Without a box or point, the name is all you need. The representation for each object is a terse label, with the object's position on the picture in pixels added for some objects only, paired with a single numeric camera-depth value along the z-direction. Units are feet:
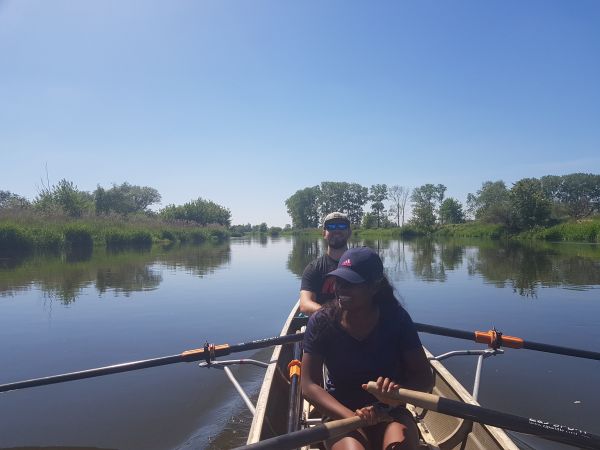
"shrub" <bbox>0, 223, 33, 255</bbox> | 63.17
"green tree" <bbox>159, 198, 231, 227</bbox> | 196.85
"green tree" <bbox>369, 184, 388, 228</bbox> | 291.75
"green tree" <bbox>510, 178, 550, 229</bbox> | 147.54
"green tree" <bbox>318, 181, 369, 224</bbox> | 305.94
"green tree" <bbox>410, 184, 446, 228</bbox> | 282.46
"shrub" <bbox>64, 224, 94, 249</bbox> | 77.10
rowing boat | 9.73
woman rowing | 8.10
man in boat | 16.21
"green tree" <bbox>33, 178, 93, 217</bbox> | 94.96
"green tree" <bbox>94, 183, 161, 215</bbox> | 168.96
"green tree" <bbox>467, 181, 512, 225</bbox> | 164.43
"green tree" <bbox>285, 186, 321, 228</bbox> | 315.58
